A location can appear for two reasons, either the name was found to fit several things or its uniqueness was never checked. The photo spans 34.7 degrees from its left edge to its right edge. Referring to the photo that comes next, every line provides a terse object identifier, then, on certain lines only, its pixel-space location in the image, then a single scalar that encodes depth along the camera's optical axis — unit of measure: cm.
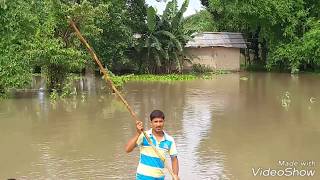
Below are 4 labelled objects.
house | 3366
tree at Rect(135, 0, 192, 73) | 2823
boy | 483
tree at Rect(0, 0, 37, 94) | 1661
